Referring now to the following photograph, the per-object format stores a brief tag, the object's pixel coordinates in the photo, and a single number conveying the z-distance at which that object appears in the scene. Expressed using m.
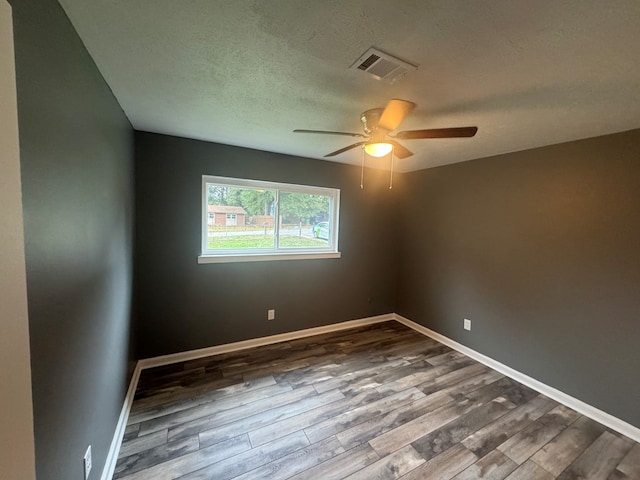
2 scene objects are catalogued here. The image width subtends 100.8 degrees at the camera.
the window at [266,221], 2.87
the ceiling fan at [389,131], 1.60
